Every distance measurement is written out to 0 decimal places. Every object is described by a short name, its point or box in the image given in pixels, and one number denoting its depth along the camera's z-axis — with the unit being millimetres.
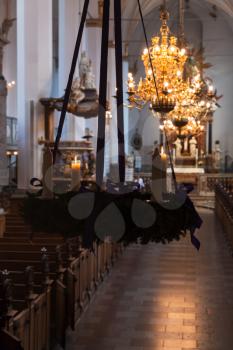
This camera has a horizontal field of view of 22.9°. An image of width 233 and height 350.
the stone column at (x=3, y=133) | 13031
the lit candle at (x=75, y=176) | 3311
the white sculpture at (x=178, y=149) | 30734
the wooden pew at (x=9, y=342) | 2881
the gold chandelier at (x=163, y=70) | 13203
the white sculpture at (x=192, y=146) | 30872
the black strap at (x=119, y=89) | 3078
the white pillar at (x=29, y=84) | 14844
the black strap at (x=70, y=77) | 3195
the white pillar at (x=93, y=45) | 21422
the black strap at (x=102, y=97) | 2973
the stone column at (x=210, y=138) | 32188
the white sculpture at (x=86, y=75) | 15634
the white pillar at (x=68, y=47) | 17312
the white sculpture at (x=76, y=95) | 15039
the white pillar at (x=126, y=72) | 28734
